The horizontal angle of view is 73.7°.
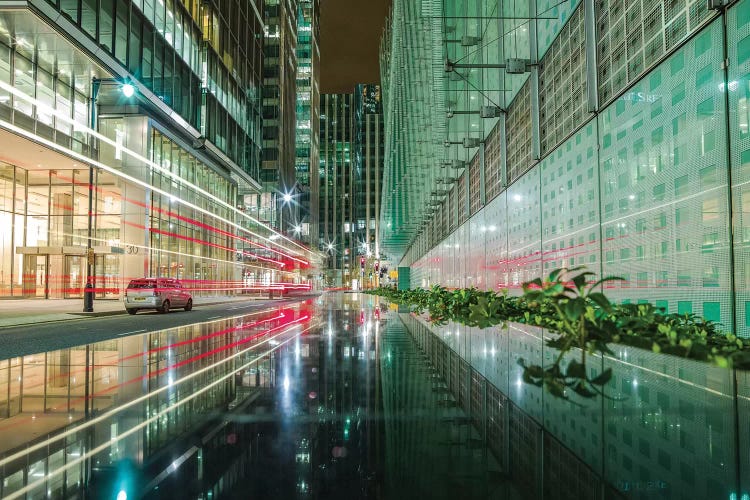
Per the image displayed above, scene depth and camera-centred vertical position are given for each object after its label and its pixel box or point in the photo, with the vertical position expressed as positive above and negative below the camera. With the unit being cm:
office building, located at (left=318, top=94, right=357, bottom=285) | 16012 +2270
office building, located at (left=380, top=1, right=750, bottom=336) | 807 +295
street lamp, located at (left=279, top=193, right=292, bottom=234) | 7925 +1128
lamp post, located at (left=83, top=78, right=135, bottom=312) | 2062 +822
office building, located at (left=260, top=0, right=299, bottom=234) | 7931 +2594
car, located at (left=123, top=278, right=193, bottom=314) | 2233 -109
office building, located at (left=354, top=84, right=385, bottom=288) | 15225 +3267
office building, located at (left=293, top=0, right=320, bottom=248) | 11206 +3537
